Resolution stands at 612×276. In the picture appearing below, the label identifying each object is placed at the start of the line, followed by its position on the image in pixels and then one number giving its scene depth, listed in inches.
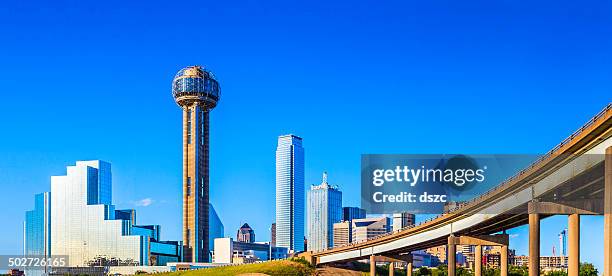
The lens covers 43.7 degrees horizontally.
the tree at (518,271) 4901.6
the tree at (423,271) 5418.3
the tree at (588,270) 4433.6
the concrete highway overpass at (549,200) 1616.6
